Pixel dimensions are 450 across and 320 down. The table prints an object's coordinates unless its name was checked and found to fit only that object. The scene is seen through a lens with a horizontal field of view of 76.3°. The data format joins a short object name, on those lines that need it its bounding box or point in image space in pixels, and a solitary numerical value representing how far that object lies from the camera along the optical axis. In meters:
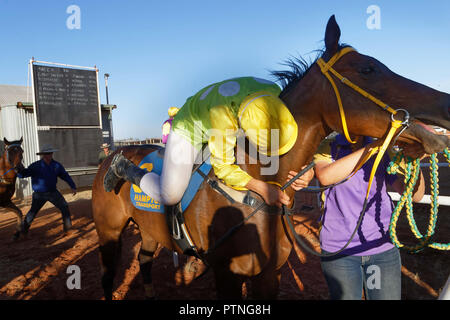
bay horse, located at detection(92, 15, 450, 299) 1.51
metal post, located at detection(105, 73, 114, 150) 14.18
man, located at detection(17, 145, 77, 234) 6.72
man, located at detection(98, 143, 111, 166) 10.93
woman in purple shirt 1.85
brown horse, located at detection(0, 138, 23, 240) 6.55
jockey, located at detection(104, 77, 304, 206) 1.75
